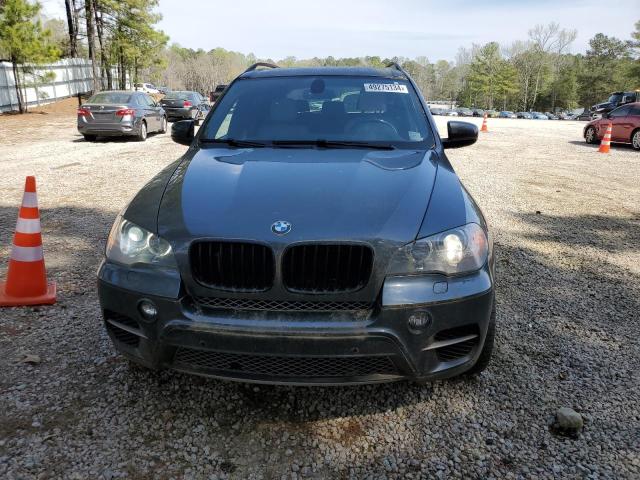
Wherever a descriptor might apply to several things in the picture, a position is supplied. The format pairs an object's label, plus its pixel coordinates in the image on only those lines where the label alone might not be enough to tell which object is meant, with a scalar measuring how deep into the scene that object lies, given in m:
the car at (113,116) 14.20
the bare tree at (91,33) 29.88
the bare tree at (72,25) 31.20
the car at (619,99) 29.45
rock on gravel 2.46
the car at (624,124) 16.05
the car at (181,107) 23.03
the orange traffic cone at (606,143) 15.34
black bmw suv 2.12
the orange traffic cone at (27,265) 3.72
